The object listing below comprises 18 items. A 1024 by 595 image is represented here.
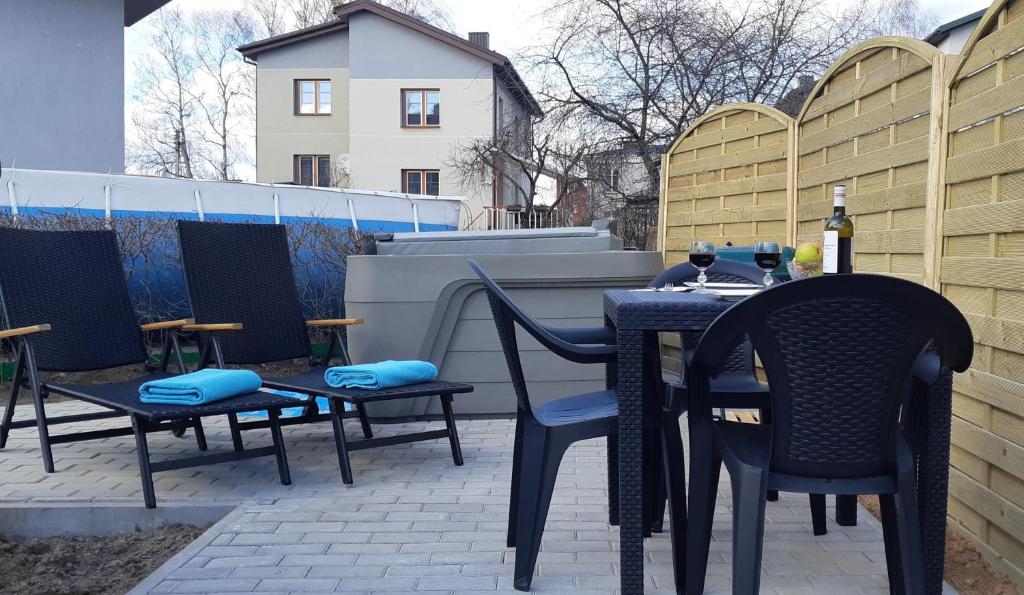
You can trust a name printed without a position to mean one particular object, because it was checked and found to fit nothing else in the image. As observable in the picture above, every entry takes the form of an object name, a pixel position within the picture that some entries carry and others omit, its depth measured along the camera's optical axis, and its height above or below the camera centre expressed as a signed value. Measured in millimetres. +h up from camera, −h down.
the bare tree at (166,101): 28109 +4401
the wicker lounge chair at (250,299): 4742 -270
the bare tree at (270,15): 29859 +7370
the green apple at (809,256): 2764 -29
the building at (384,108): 24672 +3694
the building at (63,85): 12773 +2294
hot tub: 5293 -314
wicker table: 2408 -487
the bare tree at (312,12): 29969 +7432
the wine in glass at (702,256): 3146 -33
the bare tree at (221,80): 28859 +5121
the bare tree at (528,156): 13539 +1757
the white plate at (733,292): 2779 -142
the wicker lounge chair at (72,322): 4203 -362
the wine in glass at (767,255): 2998 -28
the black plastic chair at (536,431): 2689 -533
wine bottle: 2734 +17
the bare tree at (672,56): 12336 +2529
